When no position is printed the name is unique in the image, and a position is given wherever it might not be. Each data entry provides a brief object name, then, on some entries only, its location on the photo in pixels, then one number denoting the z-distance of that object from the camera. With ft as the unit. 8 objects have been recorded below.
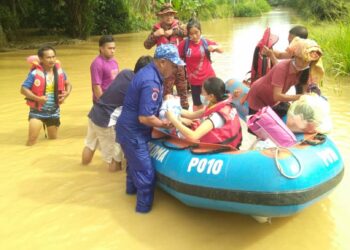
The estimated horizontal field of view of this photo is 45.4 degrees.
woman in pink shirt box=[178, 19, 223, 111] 18.40
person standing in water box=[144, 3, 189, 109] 19.64
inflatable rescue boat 9.96
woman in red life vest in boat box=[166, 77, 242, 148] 11.26
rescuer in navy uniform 11.59
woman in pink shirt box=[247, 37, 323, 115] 12.39
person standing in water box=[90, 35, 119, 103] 16.19
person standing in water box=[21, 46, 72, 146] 17.44
